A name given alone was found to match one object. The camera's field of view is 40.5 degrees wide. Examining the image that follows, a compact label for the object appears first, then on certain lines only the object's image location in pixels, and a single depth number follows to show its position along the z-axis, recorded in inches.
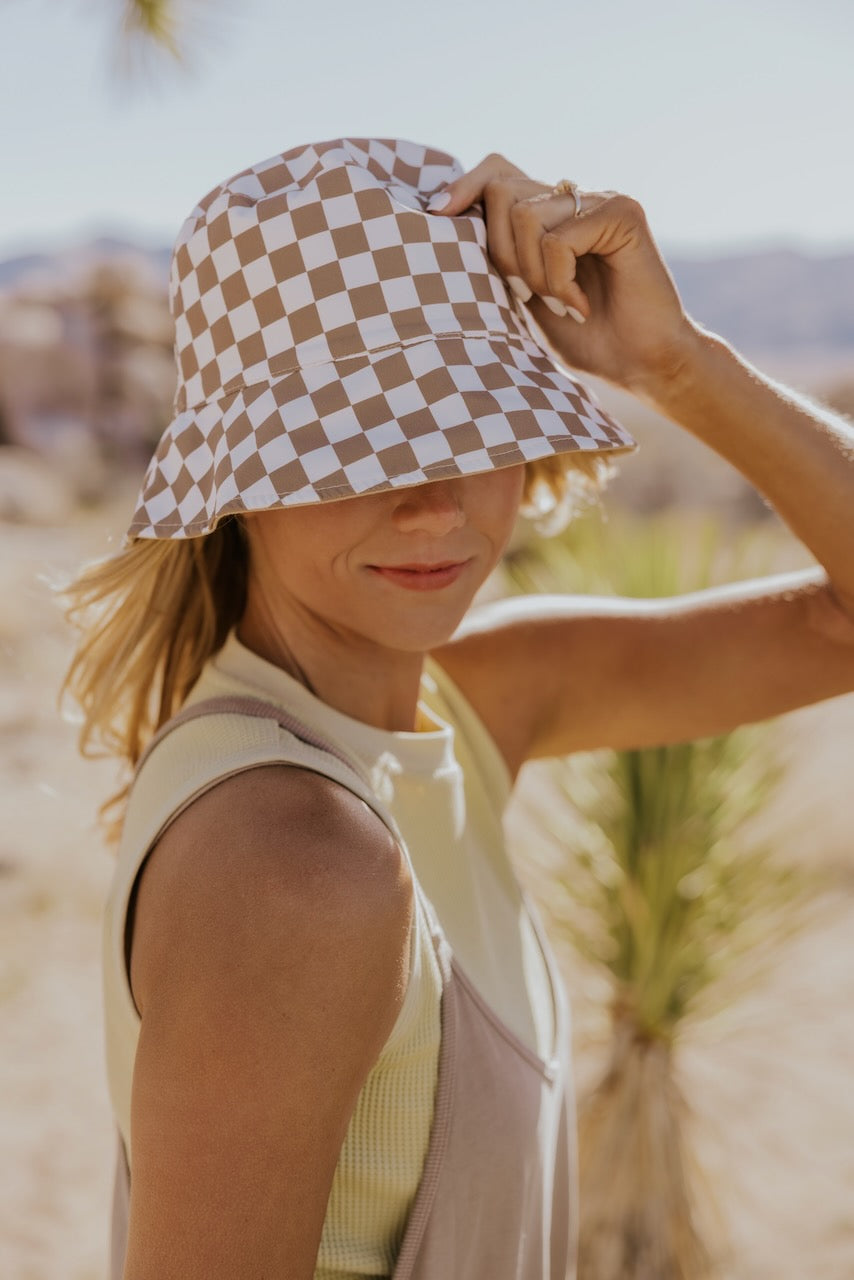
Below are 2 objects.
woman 36.8
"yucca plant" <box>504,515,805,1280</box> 124.3
